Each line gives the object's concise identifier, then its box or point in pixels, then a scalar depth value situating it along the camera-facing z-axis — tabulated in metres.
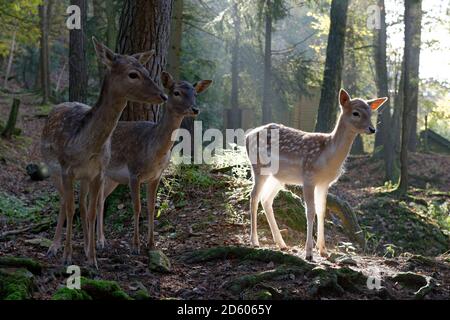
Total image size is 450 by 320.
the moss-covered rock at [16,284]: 4.71
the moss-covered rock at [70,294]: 4.81
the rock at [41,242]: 7.71
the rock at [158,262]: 6.65
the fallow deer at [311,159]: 7.63
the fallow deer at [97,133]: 6.36
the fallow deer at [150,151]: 7.48
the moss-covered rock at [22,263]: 5.43
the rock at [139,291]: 5.43
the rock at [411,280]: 6.33
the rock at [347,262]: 7.02
